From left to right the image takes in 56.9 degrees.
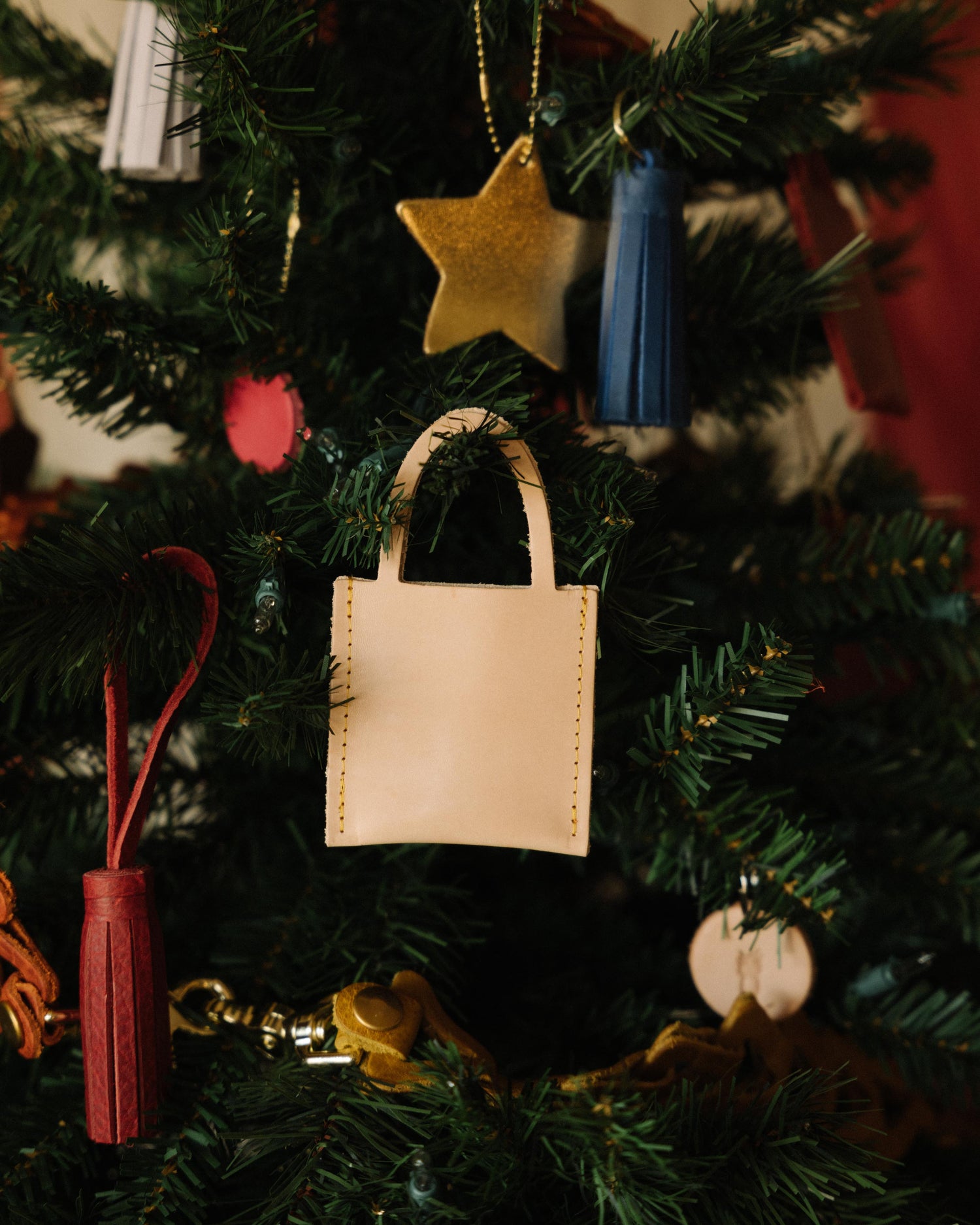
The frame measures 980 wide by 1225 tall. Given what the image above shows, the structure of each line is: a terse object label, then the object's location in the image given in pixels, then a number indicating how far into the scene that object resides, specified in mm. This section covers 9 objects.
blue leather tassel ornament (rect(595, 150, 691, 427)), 409
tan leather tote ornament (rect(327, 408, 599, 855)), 345
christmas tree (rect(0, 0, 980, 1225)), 335
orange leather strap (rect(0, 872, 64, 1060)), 367
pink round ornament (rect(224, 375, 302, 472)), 435
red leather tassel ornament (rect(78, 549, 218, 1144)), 342
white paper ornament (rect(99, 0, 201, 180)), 447
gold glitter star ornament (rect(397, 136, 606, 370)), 419
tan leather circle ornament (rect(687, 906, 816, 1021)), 444
